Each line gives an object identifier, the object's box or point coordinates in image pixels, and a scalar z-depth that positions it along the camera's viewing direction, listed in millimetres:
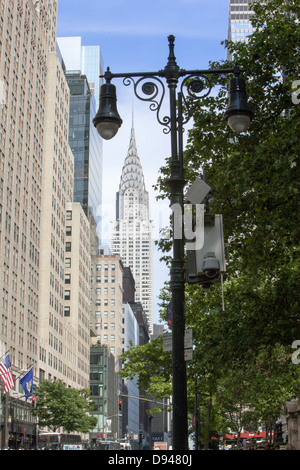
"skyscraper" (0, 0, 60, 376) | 69312
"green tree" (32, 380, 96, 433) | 74562
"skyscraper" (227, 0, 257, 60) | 164750
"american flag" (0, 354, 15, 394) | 48094
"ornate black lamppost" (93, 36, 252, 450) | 10156
